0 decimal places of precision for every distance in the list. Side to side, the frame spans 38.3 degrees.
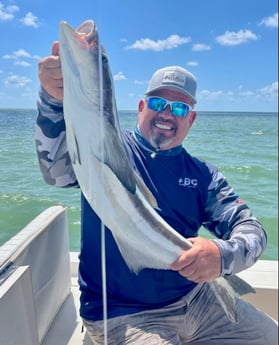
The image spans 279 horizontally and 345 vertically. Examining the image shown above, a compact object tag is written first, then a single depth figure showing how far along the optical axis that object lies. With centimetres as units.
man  129
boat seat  114
